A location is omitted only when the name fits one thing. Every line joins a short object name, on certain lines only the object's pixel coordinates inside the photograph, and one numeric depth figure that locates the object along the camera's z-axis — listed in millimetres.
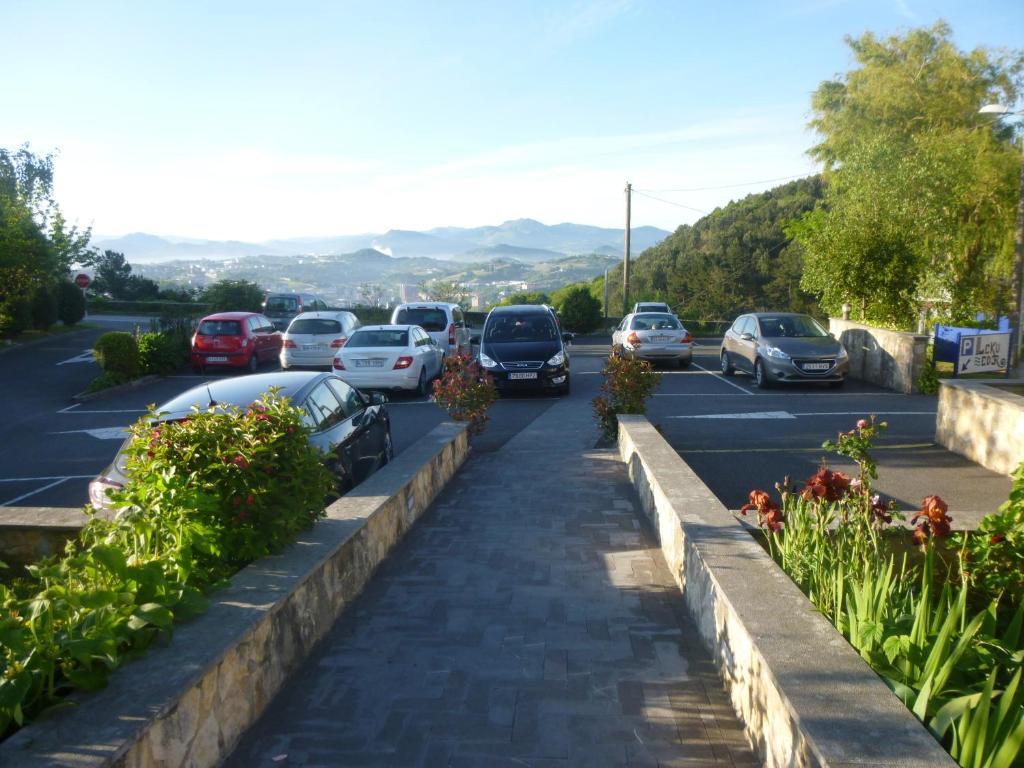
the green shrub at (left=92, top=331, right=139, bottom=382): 18933
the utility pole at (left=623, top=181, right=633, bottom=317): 47000
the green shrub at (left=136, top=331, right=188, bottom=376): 20345
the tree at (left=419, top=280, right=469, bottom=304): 58906
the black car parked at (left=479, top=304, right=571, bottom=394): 16719
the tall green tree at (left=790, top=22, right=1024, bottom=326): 19594
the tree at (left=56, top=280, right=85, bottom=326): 31594
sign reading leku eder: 16719
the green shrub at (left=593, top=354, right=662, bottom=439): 10930
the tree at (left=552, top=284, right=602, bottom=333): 42438
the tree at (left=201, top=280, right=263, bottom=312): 38562
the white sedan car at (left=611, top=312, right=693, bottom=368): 22172
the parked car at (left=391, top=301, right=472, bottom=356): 21453
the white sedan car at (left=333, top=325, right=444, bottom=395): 16672
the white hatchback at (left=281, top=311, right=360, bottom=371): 20375
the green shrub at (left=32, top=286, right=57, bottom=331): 28922
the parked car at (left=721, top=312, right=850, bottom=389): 17188
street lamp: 18500
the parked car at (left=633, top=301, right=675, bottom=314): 36791
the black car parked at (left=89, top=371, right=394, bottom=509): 6758
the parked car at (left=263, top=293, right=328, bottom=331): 33031
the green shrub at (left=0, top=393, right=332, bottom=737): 2822
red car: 21594
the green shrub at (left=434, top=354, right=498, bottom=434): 10922
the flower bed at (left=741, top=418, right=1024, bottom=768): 2666
